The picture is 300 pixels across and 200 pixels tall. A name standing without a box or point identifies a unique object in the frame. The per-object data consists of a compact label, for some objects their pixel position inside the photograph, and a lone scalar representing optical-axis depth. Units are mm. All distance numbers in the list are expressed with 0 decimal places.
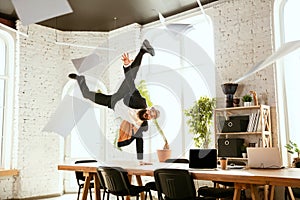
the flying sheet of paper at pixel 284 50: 4766
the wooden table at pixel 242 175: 3383
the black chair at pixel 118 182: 4648
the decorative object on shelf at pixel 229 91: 6051
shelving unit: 5613
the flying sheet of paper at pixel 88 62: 7109
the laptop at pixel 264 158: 4250
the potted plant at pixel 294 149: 5207
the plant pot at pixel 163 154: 5812
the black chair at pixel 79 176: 6129
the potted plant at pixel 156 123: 5832
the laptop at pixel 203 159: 4371
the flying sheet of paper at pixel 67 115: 7191
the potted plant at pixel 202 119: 6344
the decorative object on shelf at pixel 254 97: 5821
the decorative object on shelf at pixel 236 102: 6047
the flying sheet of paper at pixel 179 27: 6461
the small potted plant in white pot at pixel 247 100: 5882
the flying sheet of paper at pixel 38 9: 2496
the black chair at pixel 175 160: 5766
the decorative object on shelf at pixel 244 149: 5839
